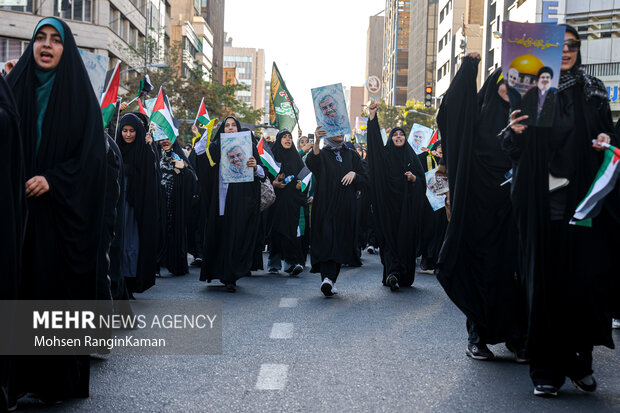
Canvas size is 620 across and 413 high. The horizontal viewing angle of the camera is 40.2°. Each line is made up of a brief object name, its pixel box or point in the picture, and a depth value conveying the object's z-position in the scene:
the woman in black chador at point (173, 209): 11.67
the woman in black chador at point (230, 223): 9.91
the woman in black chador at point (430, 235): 12.56
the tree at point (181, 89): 43.53
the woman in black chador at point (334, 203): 9.55
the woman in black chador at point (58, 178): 4.50
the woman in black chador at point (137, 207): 8.24
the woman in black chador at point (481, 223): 5.86
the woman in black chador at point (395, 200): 10.05
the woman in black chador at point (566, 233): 4.90
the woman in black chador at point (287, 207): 12.52
